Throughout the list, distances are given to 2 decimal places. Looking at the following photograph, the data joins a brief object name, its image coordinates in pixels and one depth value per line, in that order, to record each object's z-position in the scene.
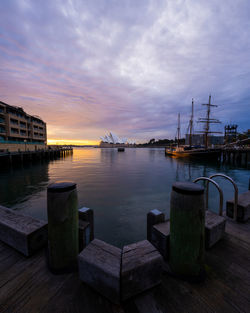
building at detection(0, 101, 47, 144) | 46.81
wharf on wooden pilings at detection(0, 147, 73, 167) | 29.77
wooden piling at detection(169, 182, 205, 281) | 2.05
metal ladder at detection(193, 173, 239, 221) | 3.63
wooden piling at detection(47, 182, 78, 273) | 2.17
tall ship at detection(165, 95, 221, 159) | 43.94
